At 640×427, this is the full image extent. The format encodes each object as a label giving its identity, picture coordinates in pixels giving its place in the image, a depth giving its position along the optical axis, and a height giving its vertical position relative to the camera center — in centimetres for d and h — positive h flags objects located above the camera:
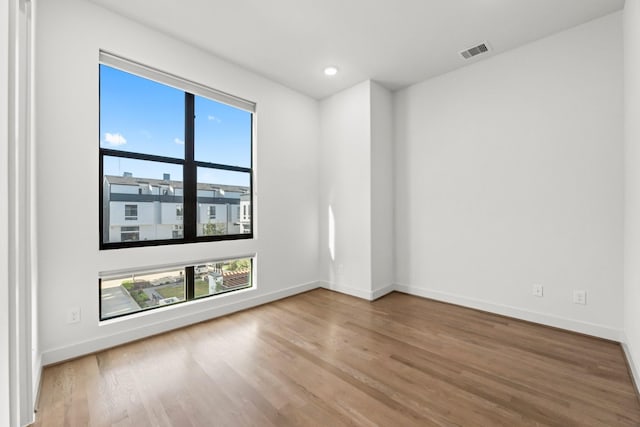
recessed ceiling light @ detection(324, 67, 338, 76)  334 +178
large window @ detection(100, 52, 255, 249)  247 +60
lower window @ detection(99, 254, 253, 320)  246 -69
